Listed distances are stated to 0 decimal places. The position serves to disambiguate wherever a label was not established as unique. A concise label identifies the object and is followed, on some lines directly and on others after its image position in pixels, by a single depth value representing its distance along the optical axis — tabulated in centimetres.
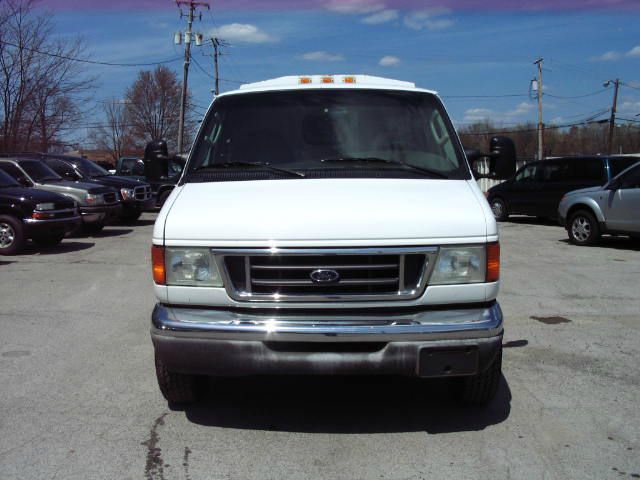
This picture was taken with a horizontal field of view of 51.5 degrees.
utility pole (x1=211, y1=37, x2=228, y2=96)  4828
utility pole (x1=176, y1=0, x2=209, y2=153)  3772
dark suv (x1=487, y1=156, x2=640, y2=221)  1658
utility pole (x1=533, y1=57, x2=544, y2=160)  4853
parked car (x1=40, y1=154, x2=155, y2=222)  1712
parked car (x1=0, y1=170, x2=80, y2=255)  1234
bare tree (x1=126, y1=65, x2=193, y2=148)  7375
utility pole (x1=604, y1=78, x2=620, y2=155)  5038
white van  363
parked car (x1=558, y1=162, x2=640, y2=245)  1216
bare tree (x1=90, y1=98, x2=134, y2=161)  7606
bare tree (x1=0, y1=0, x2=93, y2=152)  2509
